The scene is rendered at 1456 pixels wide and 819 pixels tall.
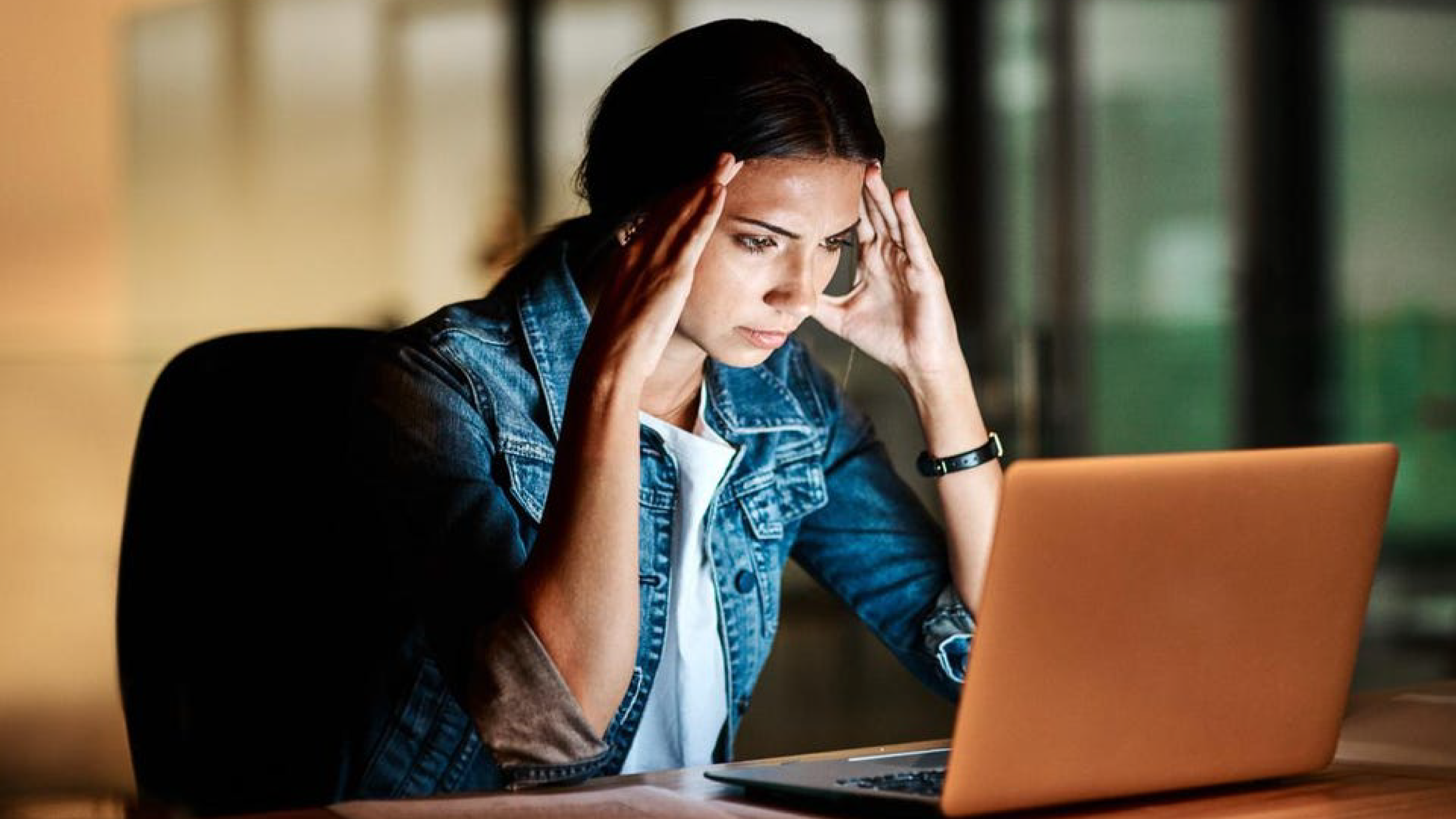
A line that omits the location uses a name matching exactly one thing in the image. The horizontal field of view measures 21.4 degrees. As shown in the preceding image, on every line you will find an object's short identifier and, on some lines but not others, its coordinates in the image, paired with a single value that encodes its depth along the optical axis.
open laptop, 2.53
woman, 2.88
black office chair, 3.02
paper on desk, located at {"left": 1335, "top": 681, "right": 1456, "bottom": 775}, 2.81
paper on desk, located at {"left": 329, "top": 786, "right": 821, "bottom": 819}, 2.60
